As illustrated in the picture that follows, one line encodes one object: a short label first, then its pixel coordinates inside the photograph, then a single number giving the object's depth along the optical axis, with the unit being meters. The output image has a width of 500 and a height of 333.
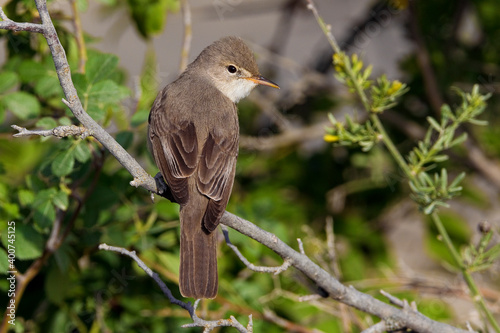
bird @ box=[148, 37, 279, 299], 6.01
